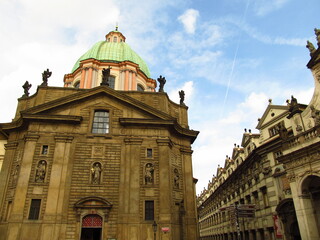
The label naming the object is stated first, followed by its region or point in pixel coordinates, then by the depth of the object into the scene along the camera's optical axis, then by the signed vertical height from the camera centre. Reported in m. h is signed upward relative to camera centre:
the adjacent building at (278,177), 17.62 +5.55
